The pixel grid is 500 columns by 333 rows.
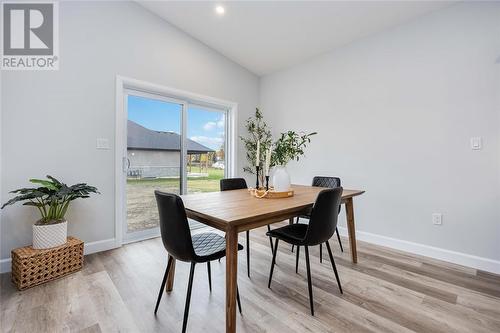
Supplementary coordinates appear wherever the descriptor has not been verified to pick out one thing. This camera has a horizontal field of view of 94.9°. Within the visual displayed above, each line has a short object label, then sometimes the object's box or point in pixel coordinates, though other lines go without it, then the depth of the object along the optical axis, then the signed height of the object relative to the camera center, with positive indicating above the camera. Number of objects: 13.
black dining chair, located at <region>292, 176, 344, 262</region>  2.72 -0.21
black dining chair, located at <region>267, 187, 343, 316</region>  1.55 -0.42
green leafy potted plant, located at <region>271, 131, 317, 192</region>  2.01 +0.08
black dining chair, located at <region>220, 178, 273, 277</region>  2.54 -0.22
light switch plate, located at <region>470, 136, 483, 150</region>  2.27 +0.23
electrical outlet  2.51 -0.58
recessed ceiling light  2.83 +1.93
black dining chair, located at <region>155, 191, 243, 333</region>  1.26 -0.42
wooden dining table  1.25 -0.28
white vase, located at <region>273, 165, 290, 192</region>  2.05 -0.15
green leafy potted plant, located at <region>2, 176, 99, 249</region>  2.01 -0.39
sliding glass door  3.04 +0.18
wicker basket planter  1.86 -0.86
